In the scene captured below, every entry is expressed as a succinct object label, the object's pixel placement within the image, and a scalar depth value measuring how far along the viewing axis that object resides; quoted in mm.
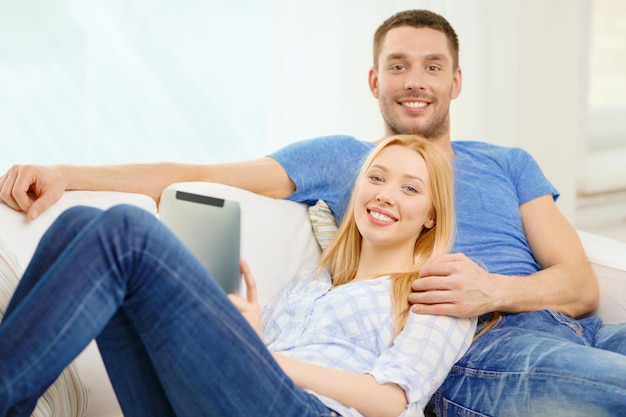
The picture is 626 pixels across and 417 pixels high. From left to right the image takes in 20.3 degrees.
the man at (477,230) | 2444
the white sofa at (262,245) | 2489
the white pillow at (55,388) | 2382
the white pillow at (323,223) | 2739
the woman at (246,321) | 2156
